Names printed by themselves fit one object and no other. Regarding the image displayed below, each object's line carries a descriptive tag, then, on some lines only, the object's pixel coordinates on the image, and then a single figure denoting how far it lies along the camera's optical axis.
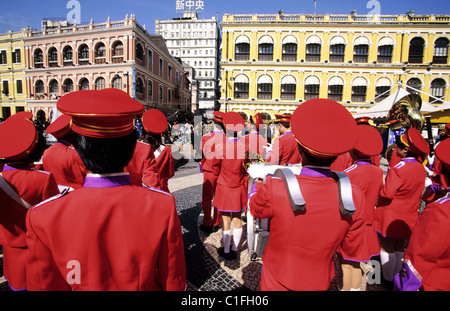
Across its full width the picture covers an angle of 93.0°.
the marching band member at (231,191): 3.64
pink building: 23.16
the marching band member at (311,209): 1.46
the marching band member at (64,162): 2.93
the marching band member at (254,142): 3.95
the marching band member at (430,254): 1.48
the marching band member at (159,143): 3.58
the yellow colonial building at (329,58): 20.92
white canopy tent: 9.70
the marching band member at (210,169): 4.14
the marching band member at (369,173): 2.79
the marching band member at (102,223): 1.06
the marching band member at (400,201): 2.81
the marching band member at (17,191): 1.90
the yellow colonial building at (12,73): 27.47
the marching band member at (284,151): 4.81
